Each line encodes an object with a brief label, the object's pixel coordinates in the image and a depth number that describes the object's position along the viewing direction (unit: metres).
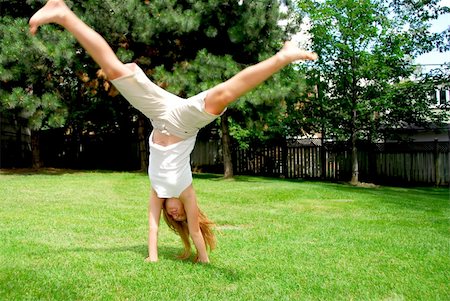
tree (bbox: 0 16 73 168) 14.35
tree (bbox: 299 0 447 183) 15.91
